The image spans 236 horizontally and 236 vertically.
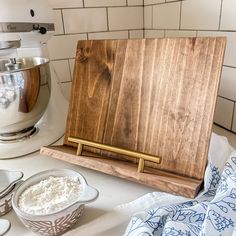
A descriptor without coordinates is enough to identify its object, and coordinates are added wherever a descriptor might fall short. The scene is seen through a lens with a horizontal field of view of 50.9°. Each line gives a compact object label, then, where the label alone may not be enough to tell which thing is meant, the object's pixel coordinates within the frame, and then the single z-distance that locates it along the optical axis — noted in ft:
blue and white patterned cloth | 0.97
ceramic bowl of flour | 1.00
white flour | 1.04
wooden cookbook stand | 1.21
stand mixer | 1.58
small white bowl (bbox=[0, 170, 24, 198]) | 1.28
